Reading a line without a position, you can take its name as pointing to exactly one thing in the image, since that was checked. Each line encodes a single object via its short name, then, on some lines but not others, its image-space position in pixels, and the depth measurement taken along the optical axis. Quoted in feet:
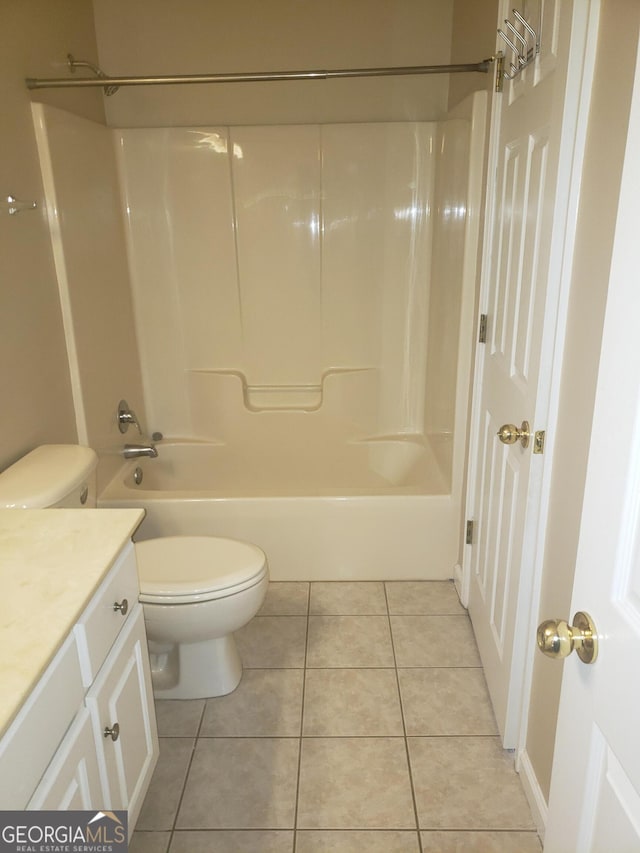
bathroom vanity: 3.08
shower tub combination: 8.19
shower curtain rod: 7.01
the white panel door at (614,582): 2.11
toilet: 5.93
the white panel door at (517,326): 4.30
